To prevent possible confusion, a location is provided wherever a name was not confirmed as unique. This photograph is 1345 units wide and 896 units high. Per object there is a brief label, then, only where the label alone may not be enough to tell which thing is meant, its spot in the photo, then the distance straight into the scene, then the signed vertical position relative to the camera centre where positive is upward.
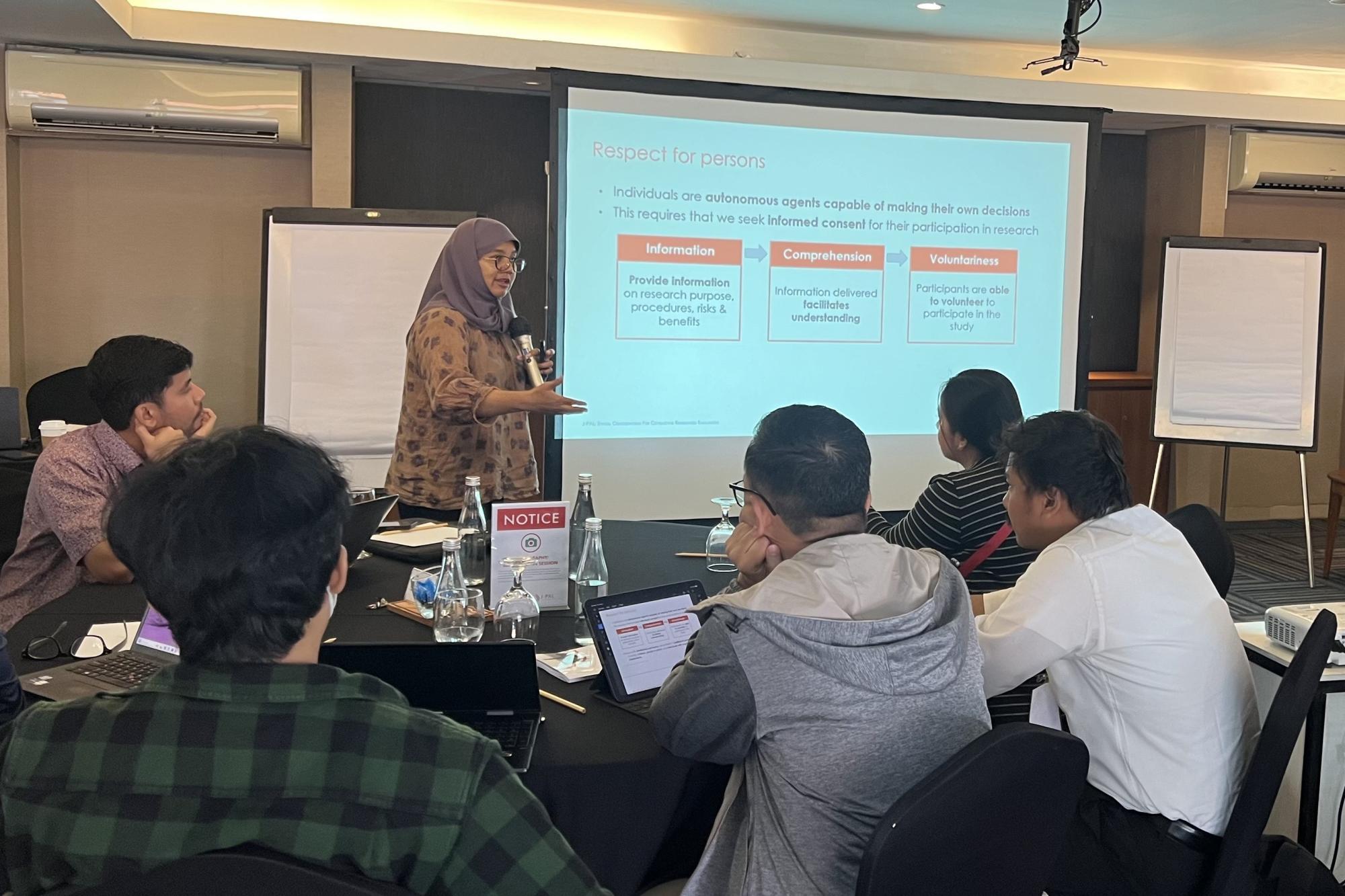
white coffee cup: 4.15 -0.42
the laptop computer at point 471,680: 1.56 -0.50
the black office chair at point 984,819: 1.26 -0.55
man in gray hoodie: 1.37 -0.44
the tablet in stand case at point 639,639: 1.76 -0.48
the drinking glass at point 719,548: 2.58 -0.49
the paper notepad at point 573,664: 1.85 -0.55
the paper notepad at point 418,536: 2.66 -0.50
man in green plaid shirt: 0.95 -0.37
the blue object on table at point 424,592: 2.14 -0.50
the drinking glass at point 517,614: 1.96 -0.49
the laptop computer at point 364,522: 2.21 -0.39
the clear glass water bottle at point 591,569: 2.22 -0.47
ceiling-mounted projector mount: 4.48 +1.26
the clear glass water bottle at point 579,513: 2.38 -0.38
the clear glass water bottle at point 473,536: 2.35 -0.43
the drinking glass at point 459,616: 1.95 -0.50
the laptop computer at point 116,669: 1.73 -0.56
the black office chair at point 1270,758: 1.62 -0.59
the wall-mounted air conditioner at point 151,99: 4.97 +0.99
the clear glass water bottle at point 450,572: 1.98 -0.43
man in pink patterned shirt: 2.34 -0.31
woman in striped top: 2.46 -0.33
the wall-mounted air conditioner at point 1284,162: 6.45 +1.09
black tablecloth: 1.55 -0.64
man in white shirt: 1.78 -0.53
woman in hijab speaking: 3.11 -0.17
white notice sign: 2.14 -0.41
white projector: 2.27 -0.55
